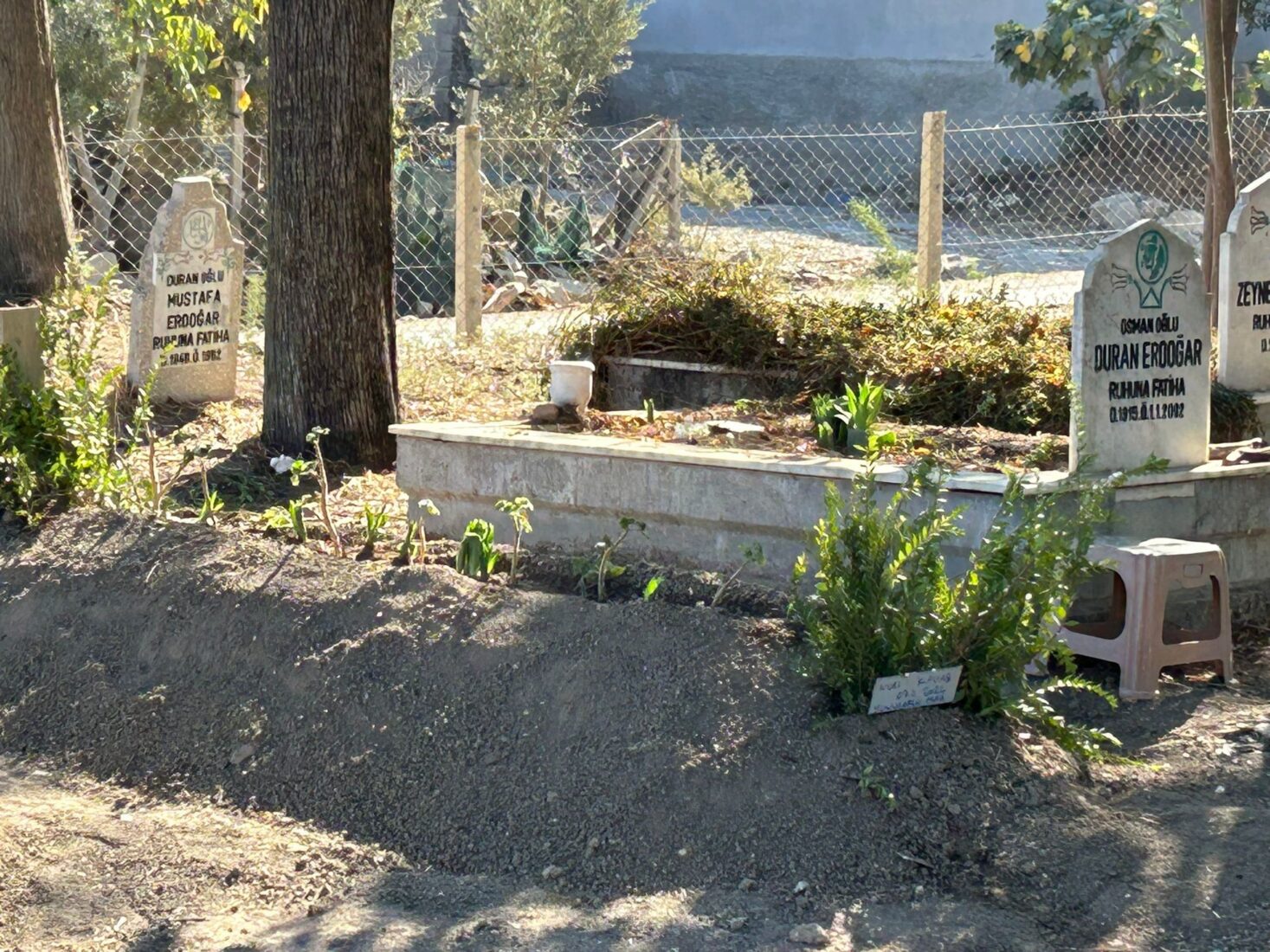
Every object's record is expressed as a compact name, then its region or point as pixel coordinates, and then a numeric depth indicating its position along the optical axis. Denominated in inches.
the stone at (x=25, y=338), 261.9
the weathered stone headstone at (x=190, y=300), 335.9
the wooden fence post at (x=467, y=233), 431.5
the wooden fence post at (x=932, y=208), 423.2
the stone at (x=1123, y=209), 882.4
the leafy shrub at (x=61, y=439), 231.1
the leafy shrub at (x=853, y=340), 274.4
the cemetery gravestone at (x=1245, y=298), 276.5
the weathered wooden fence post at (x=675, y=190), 447.5
